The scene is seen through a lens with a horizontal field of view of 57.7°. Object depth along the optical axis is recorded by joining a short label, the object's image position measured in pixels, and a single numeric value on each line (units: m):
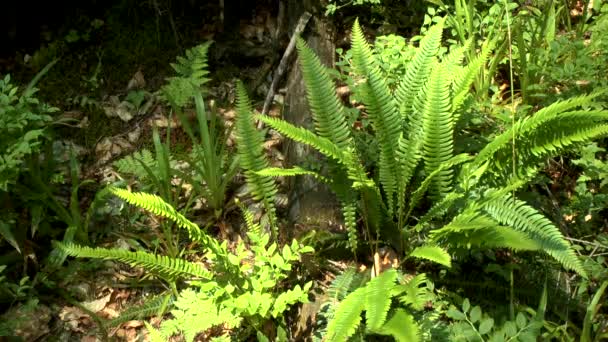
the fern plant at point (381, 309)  2.06
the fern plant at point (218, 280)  2.26
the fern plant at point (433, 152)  2.29
